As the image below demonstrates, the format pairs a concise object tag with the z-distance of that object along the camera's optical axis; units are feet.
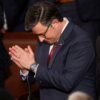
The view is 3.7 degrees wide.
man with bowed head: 28.35
